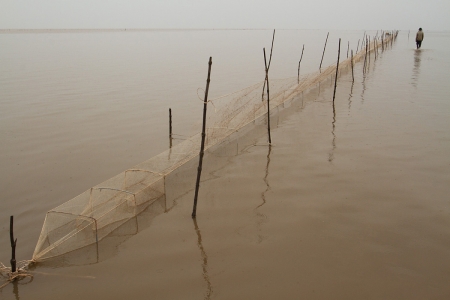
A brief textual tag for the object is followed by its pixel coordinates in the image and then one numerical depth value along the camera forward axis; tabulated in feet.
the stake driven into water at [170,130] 23.30
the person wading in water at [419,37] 83.07
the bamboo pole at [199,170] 13.63
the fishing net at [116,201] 11.65
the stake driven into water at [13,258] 9.89
